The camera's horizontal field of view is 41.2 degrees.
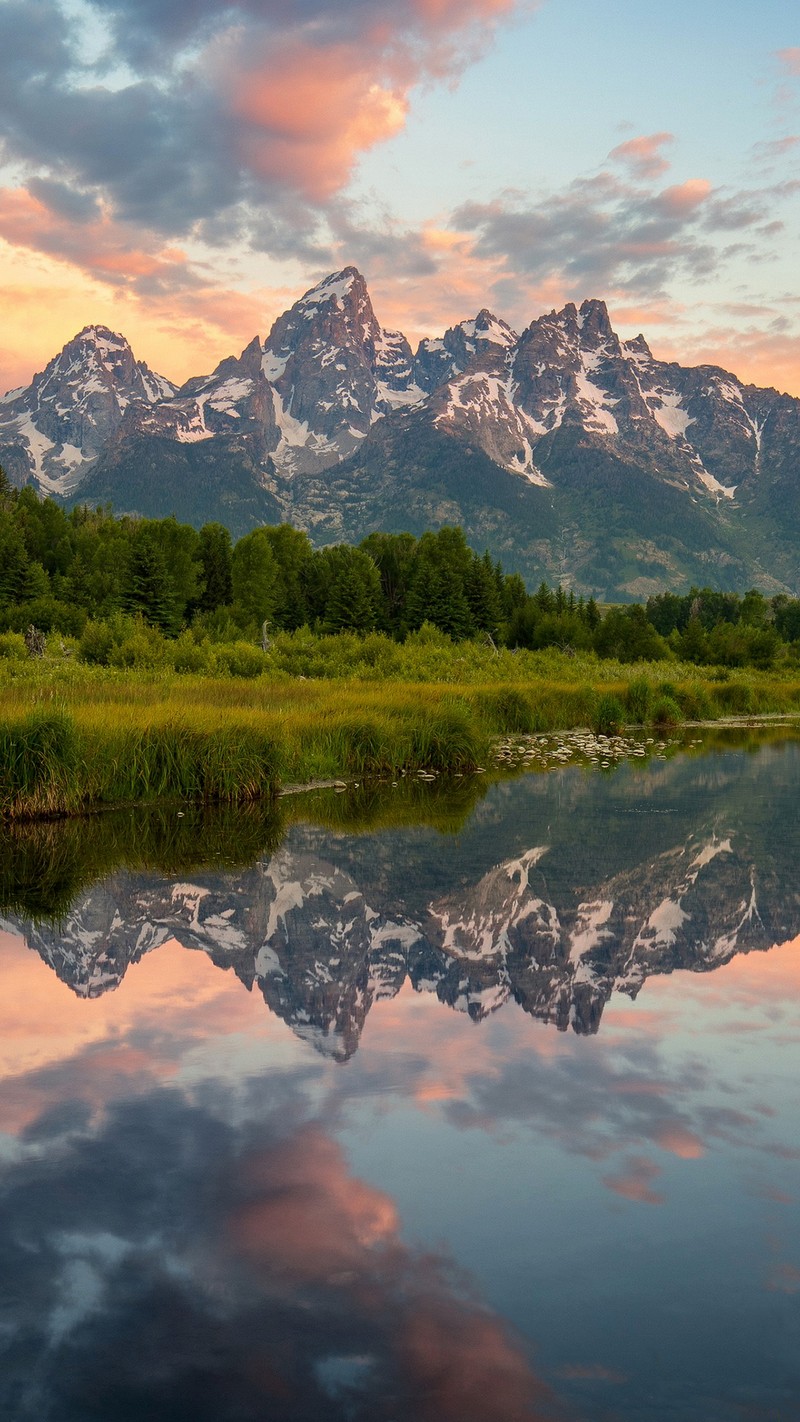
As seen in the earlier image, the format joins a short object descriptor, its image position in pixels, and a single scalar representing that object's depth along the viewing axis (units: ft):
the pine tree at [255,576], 314.76
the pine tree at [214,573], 319.47
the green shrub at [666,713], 162.09
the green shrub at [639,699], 160.97
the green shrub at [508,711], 134.00
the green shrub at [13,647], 144.46
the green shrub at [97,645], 158.71
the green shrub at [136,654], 150.51
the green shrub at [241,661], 156.66
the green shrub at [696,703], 174.40
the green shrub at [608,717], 148.46
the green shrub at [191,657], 151.23
